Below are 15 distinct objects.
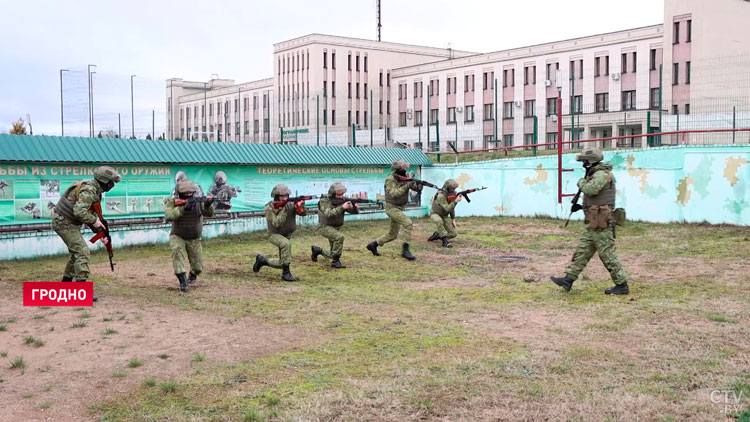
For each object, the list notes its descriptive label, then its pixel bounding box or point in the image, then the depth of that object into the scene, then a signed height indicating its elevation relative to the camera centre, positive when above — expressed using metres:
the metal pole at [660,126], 21.43 +1.70
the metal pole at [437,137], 24.29 +1.57
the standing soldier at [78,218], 9.68 -0.50
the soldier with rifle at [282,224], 11.46 -0.71
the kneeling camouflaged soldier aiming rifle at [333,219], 12.90 -0.71
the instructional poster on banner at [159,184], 14.23 -0.05
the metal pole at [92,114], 24.13 +2.38
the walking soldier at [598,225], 9.66 -0.63
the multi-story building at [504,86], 26.27 +6.42
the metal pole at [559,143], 17.25 +0.97
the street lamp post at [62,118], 23.30 +2.17
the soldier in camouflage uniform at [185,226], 10.35 -0.67
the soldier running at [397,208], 14.07 -0.55
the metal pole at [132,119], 25.47 +2.33
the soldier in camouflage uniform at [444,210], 15.77 -0.67
